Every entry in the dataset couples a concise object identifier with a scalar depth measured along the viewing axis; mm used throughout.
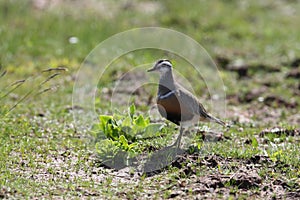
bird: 13836
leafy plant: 13531
